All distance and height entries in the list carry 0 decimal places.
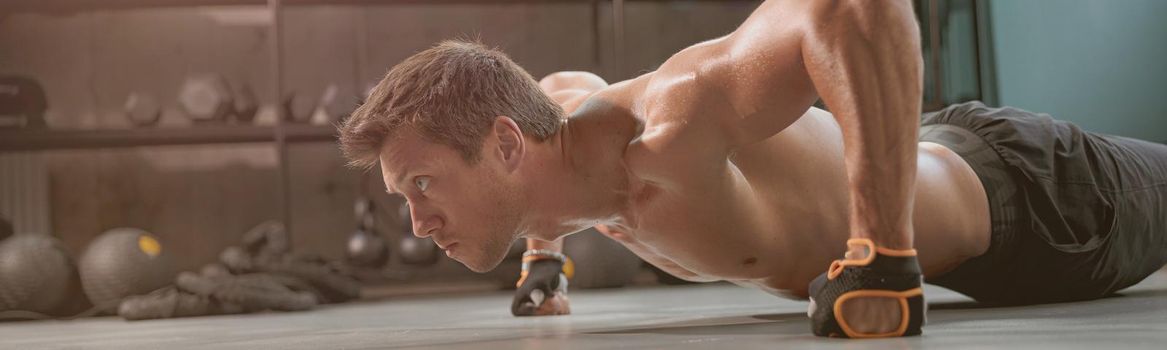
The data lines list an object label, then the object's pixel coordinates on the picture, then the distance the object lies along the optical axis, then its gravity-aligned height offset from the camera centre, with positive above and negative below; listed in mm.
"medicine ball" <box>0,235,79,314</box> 3340 -227
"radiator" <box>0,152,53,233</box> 4684 +40
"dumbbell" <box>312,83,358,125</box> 4418 +326
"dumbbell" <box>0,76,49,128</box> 4285 +377
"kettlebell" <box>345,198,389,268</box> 4211 -214
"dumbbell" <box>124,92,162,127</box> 4387 +335
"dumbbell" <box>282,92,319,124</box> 4441 +327
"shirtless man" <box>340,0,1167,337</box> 1252 +1
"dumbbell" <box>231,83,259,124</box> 4422 +340
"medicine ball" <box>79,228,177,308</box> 3430 -217
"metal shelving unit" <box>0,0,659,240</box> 4262 +240
